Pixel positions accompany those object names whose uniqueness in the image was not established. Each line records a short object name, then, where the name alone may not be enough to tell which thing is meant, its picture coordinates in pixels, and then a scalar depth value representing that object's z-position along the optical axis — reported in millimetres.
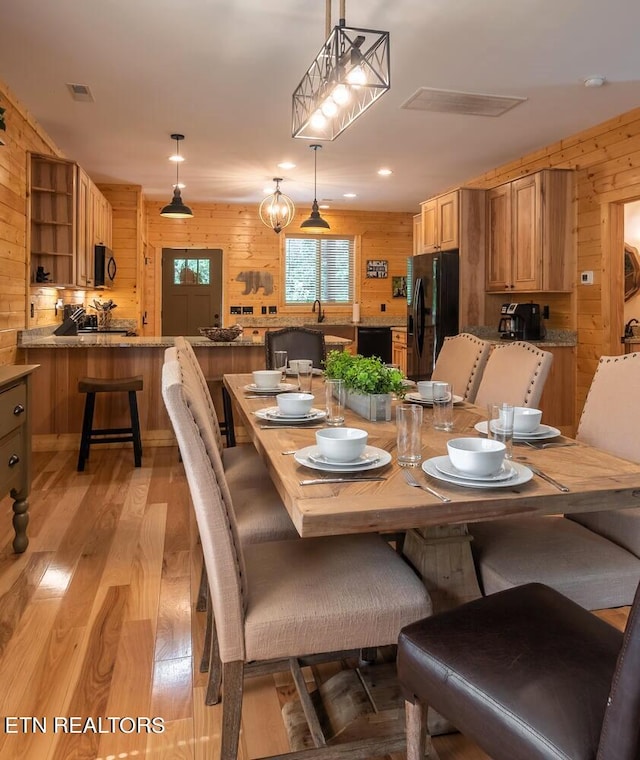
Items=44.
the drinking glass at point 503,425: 1494
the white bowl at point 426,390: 2314
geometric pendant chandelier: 2170
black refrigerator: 5785
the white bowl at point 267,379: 2609
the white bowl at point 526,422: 1753
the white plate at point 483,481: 1259
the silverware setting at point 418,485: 1205
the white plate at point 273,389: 2576
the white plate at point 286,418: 1969
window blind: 8336
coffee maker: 5309
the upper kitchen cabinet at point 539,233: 5004
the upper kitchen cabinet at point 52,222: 4773
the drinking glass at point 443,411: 1890
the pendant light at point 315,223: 5773
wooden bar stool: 4086
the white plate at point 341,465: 1378
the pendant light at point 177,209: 5371
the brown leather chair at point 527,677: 789
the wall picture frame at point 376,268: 8523
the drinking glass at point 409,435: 1466
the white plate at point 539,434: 1733
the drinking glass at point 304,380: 2488
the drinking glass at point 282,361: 3100
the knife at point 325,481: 1305
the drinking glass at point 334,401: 1919
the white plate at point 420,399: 2318
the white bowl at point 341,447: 1398
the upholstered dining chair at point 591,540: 1480
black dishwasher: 8062
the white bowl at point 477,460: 1282
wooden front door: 7922
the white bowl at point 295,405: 2004
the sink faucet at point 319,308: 8375
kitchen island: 4523
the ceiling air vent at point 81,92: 3896
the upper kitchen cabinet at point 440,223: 5785
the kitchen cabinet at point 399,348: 7418
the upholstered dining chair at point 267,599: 1222
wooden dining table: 1153
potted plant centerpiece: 1988
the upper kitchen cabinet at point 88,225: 5055
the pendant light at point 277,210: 5746
